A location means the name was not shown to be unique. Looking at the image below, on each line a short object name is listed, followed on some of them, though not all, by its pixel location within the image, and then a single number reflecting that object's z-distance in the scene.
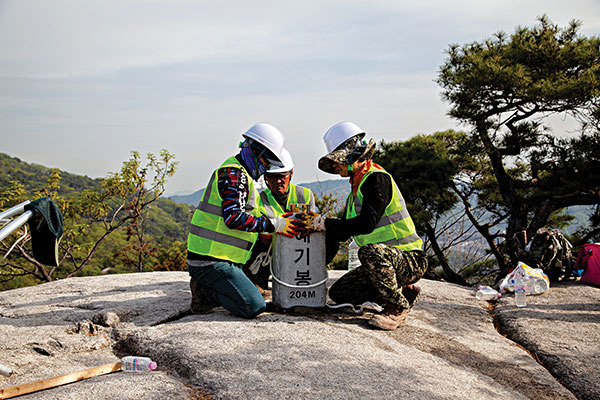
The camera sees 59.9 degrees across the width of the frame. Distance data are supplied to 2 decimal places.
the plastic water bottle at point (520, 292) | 5.52
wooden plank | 2.90
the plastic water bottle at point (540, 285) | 5.98
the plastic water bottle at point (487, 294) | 5.96
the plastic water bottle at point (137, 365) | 3.35
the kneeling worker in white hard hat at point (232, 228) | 4.34
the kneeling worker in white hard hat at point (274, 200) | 5.18
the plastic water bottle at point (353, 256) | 6.97
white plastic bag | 5.96
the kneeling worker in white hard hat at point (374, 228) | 4.33
